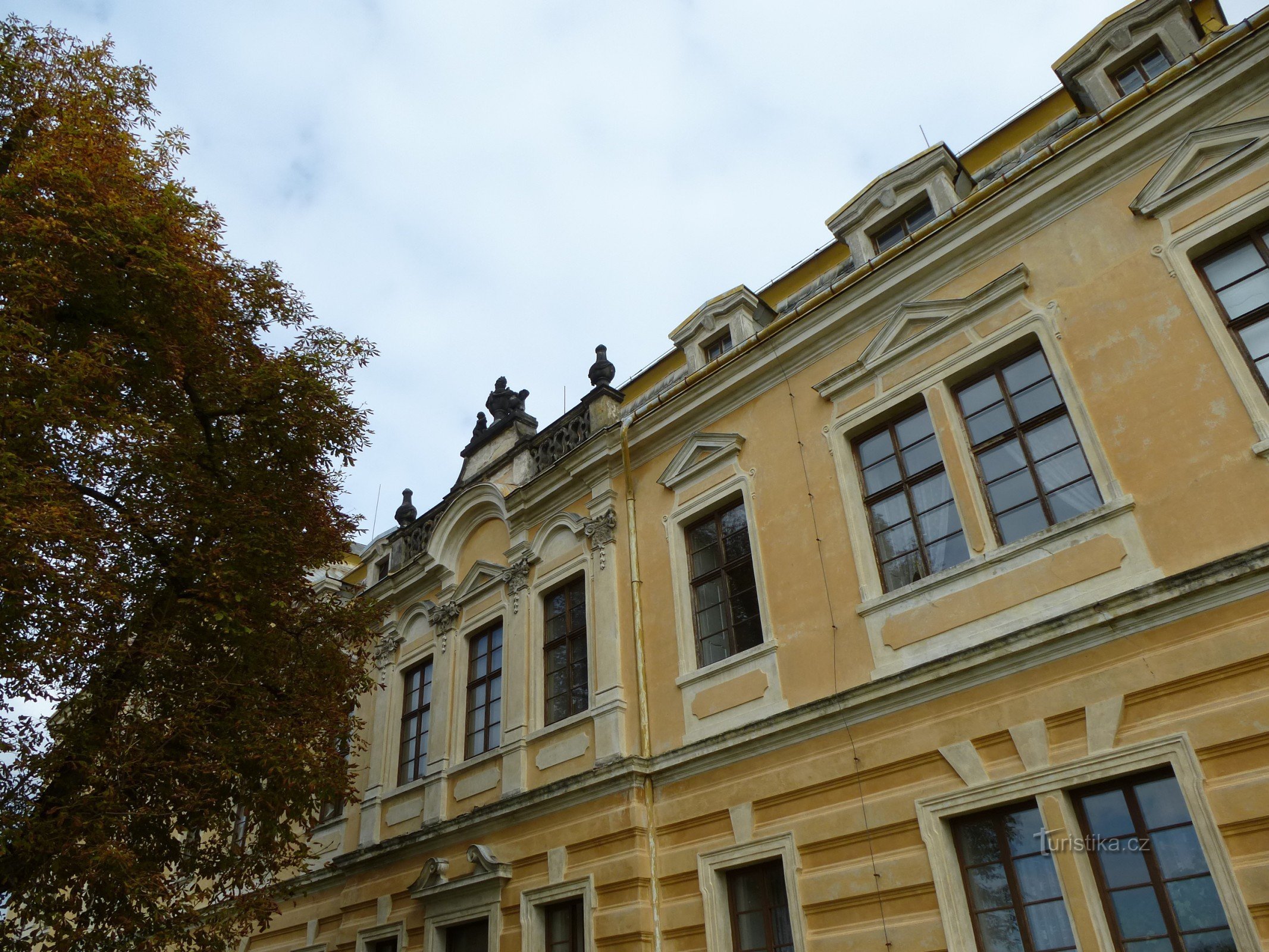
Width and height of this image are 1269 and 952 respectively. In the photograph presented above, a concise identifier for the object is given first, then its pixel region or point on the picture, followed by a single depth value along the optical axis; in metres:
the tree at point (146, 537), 7.50
